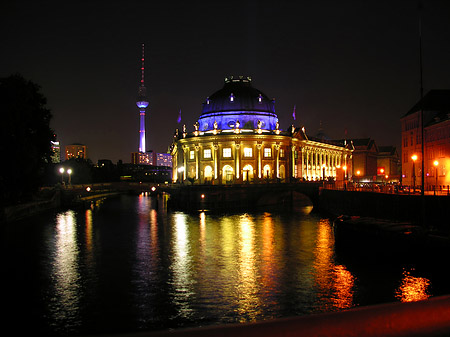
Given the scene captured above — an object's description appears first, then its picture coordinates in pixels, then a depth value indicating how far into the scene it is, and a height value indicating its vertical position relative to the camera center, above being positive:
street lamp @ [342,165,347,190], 160.30 +4.51
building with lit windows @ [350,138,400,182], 178.50 +9.04
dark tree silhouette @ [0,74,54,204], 58.75 +6.72
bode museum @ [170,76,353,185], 115.81 +10.65
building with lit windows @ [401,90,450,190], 66.12 +6.95
